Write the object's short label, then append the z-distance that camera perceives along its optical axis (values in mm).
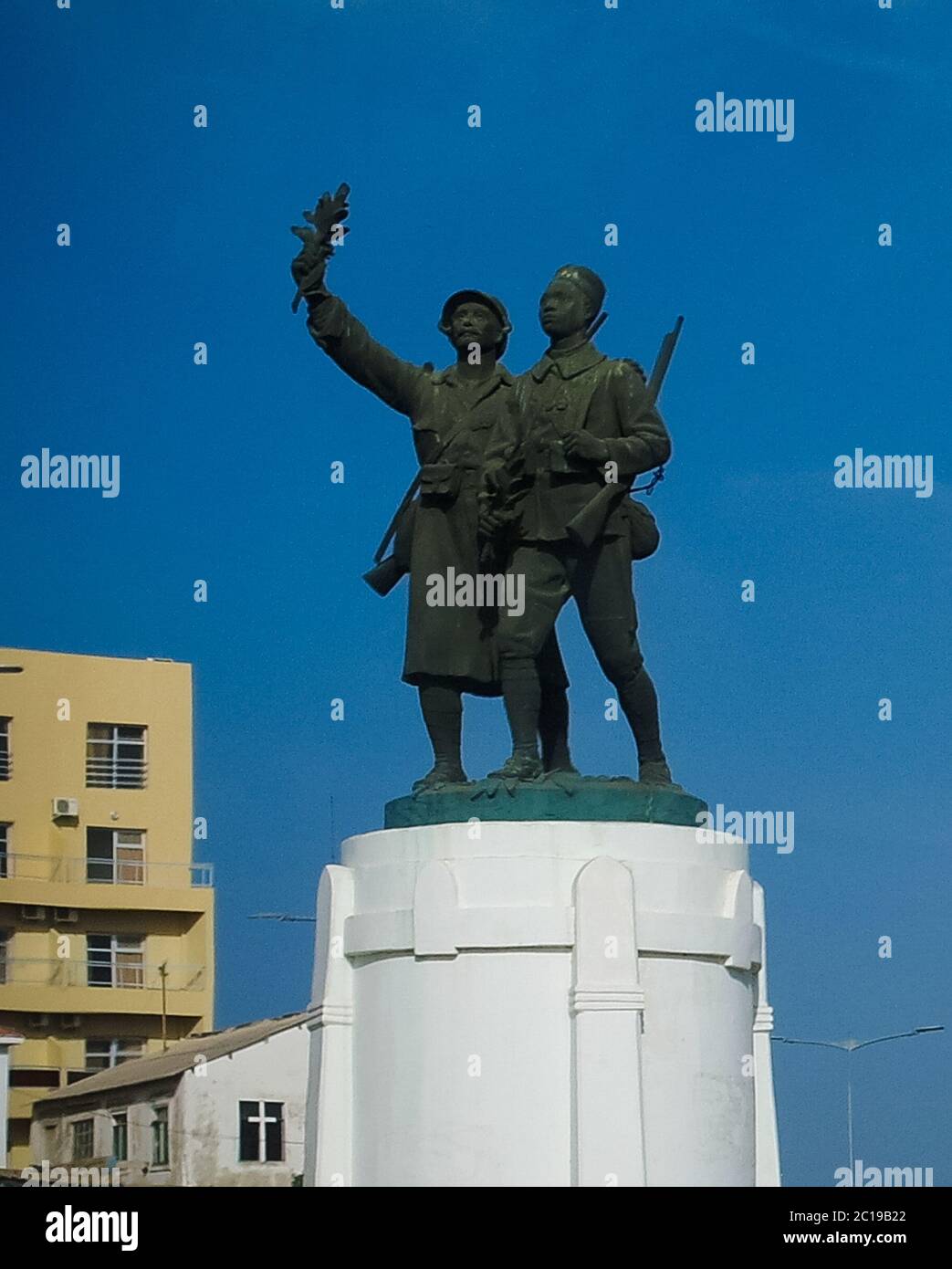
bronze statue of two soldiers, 20484
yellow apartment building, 47688
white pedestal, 19312
